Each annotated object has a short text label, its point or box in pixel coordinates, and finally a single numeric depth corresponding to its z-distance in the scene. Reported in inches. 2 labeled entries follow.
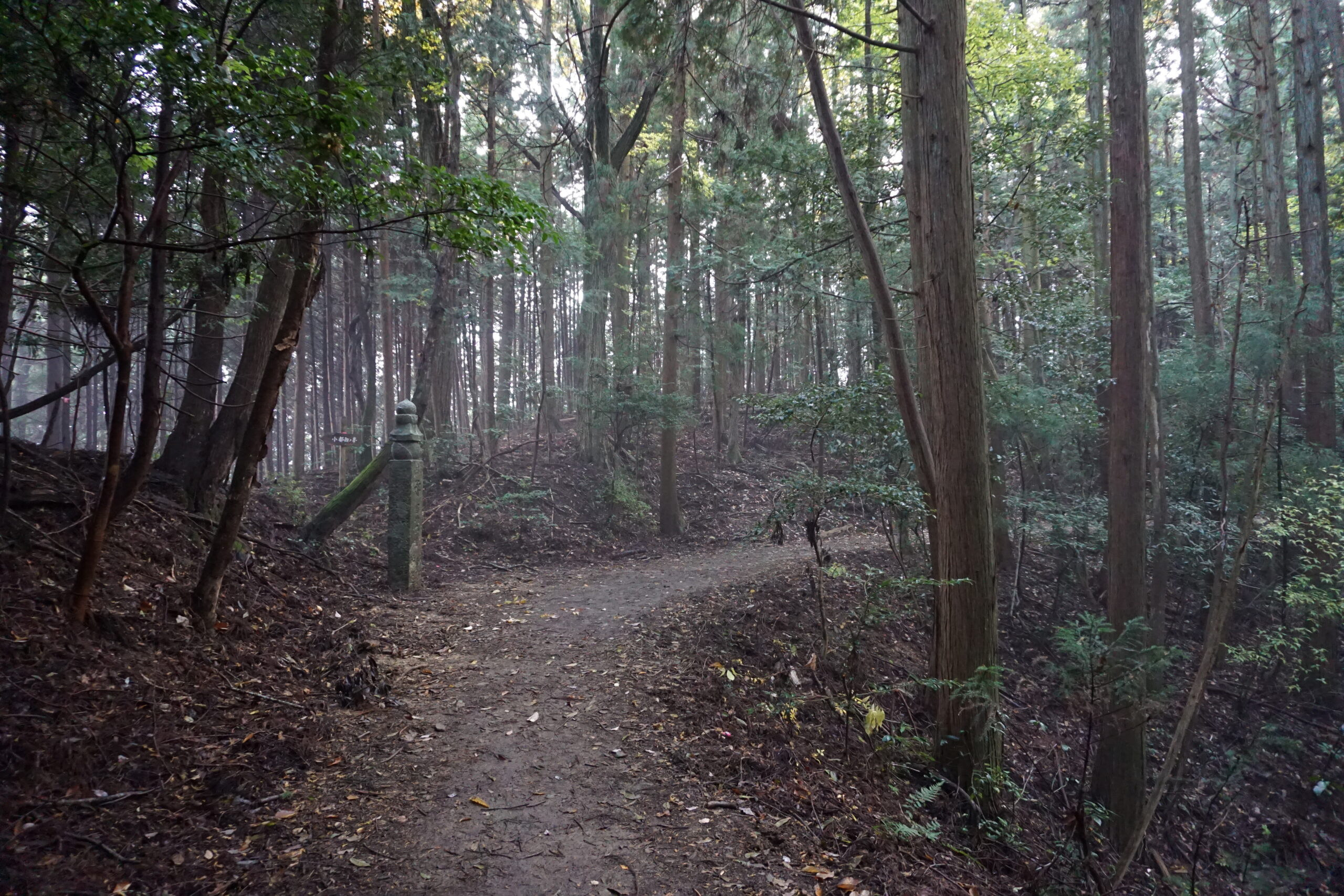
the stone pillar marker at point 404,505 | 340.2
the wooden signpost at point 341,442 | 512.4
